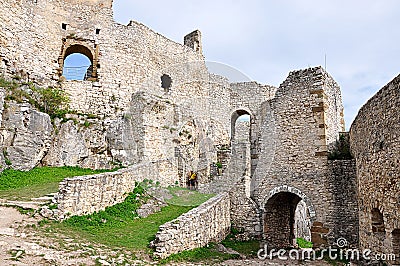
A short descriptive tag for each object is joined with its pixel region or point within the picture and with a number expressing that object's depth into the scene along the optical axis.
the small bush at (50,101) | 15.12
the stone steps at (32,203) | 9.24
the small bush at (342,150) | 13.40
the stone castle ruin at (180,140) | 9.68
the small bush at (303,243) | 19.60
